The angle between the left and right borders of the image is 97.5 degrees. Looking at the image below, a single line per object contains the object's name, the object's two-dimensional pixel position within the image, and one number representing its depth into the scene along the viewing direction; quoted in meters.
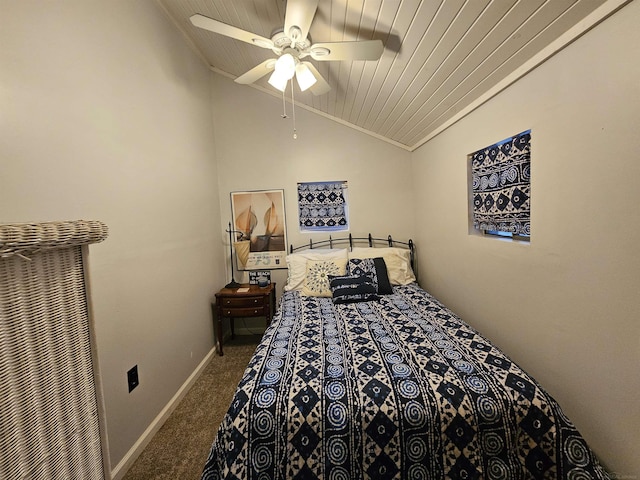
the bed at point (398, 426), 1.19
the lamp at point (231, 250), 3.27
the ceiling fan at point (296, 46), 1.44
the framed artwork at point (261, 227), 3.33
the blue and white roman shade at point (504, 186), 1.66
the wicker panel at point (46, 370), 0.75
